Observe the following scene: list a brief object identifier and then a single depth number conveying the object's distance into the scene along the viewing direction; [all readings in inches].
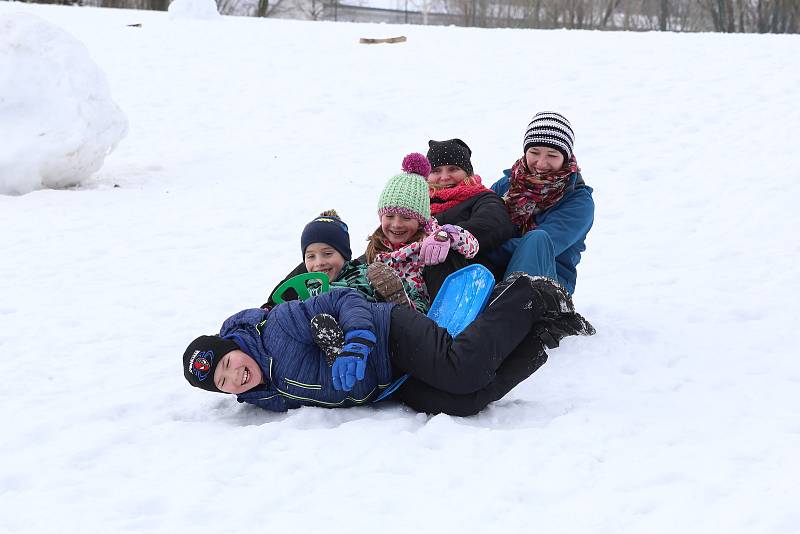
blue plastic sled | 288.4
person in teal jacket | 334.3
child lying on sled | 258.2
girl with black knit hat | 322.0
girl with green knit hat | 303.1
